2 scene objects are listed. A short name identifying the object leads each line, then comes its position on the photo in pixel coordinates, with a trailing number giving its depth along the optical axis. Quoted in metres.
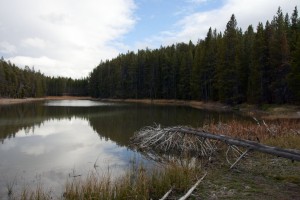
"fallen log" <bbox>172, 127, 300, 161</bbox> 6.22
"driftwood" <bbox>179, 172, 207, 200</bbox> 4.78
